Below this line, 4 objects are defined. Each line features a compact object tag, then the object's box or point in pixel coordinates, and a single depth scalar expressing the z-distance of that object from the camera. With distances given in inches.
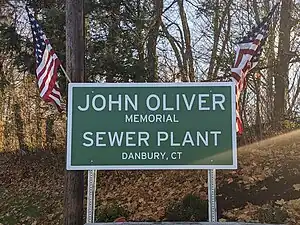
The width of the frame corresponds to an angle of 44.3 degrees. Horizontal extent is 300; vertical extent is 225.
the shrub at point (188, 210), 273.1
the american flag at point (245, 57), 229.0
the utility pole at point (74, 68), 245.9
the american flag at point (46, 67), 235.3
